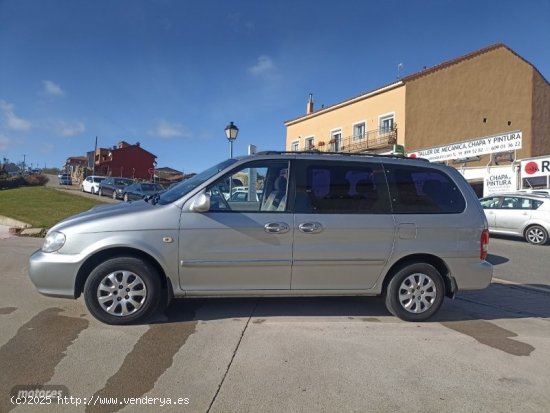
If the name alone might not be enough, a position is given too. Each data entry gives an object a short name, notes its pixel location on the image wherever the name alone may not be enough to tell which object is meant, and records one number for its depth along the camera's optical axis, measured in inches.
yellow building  1197.7
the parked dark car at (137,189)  1071.2
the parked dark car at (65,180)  1962.8
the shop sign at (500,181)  810.2
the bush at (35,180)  1644.9
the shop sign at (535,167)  748.6
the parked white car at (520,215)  505.7
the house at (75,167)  2479.3
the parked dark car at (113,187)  1176.8
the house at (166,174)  2478.2
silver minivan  175.9
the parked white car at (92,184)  1297.6
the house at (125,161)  2662.4
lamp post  580.7
